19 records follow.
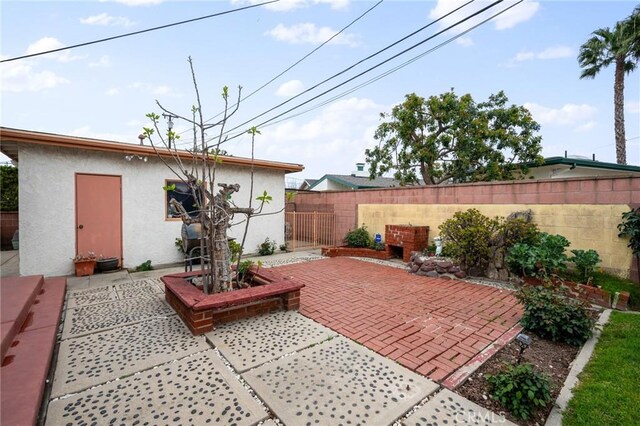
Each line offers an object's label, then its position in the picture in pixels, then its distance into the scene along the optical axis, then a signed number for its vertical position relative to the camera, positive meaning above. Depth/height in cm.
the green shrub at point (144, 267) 663 -133
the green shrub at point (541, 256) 486 -86
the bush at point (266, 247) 870 -118
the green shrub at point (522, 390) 204 -137
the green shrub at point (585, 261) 473 -92
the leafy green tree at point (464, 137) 1117 +296
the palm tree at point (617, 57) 1077 +619
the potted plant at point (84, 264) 588 -113
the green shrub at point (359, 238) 898 -93
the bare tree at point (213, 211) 362 -1
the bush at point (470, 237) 589 -61
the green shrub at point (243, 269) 453 -95
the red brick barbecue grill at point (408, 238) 755 -80
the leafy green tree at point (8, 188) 1002 +88
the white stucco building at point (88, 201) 559 +23
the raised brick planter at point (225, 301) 325 -117
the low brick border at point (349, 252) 839 -130
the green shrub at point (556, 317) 314 -127
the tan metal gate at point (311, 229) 1010 -72
